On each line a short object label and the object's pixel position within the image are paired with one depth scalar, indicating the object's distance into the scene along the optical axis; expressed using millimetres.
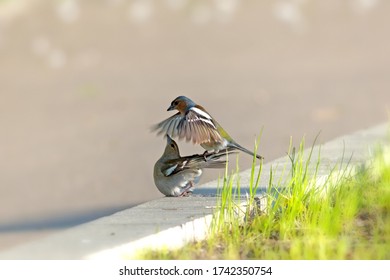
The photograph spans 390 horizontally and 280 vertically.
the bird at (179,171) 14844
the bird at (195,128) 14898
